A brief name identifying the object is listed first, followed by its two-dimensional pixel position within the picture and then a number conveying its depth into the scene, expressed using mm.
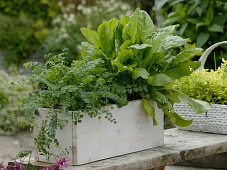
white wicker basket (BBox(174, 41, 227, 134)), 2444
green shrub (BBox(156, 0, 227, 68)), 3656
